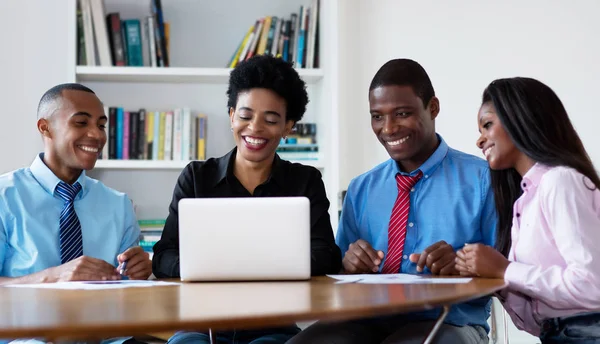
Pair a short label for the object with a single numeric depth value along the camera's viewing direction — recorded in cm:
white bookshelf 360
